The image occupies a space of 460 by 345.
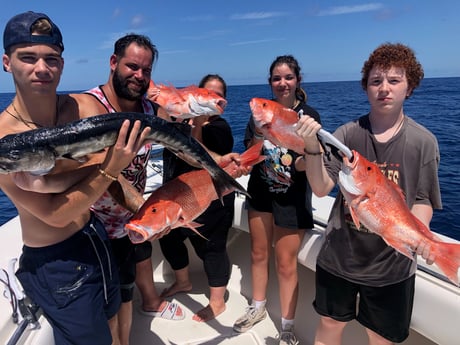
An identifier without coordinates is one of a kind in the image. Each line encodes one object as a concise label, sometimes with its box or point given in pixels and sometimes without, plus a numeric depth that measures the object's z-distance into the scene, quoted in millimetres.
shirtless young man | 1636
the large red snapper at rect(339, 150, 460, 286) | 1786
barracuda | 1411
